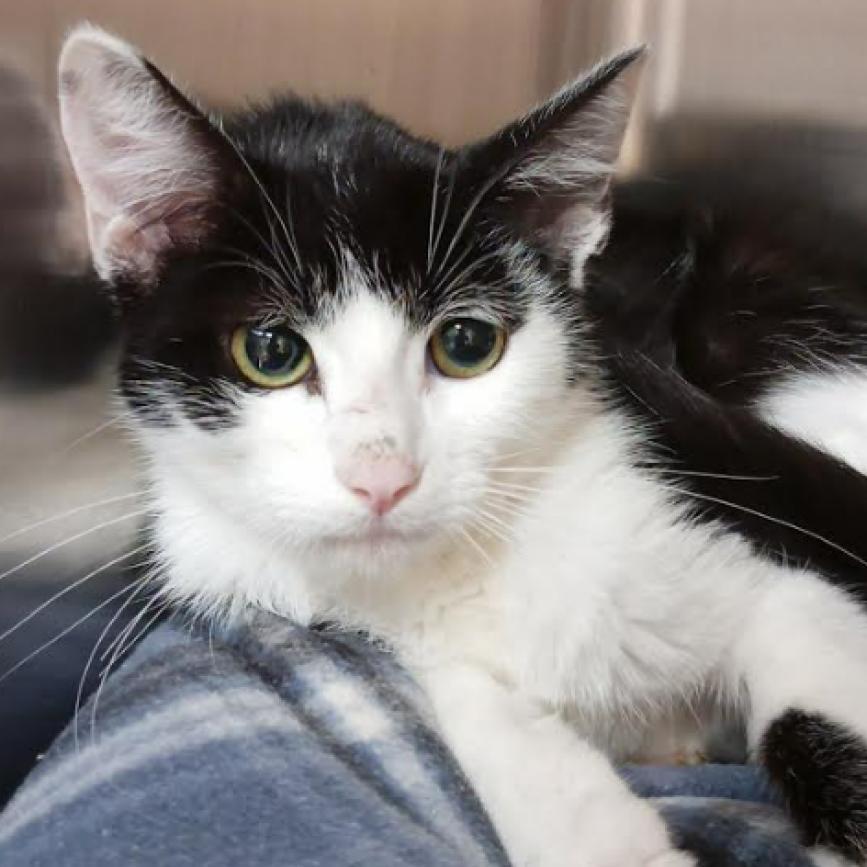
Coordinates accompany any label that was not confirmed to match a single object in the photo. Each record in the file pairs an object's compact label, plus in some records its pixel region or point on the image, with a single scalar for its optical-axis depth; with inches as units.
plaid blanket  13.7
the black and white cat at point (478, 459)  13.7
